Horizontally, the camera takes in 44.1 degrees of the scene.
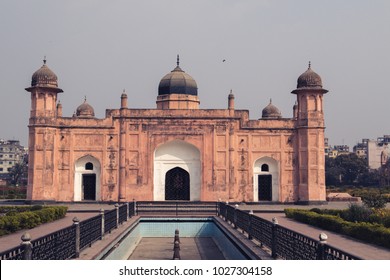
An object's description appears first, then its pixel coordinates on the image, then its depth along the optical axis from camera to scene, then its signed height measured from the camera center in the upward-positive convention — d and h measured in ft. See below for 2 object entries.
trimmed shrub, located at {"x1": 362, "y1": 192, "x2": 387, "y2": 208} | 60.59 -2.40
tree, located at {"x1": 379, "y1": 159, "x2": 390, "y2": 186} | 199.21 +2.32
